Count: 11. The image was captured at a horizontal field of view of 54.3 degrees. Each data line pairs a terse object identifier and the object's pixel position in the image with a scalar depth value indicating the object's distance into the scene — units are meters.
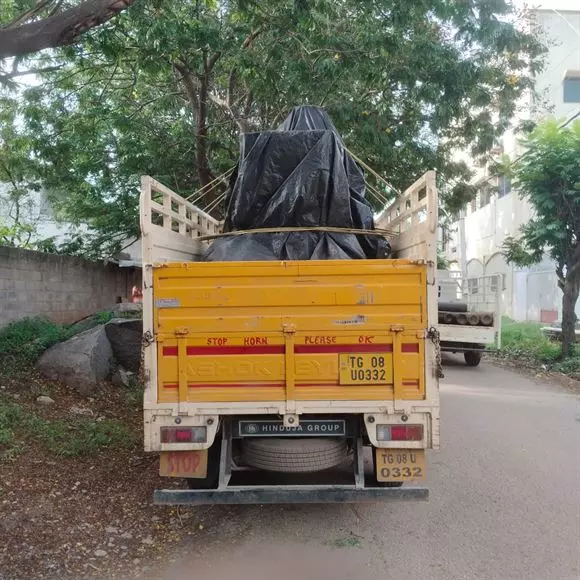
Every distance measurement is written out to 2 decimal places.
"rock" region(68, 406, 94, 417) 6.55
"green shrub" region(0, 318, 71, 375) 7.36
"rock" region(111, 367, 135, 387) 7.88
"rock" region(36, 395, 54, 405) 6.52
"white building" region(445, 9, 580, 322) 21.09
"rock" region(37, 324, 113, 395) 7.31
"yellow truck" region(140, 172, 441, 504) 3.67
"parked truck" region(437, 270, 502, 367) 12.23
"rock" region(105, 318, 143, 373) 8.20
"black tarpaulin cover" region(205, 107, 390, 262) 4.62
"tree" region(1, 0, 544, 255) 7.62
